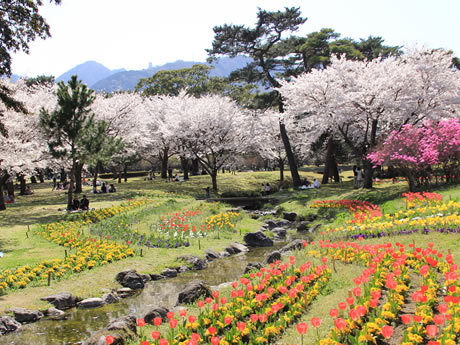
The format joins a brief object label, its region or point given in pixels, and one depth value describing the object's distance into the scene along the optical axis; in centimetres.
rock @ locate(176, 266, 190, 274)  1361
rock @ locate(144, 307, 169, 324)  801
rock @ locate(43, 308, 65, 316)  988
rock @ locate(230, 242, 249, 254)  1646
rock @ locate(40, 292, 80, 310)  1028
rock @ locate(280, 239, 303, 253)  1343
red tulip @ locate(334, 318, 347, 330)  500
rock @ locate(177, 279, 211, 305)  920
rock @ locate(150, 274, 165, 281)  1286
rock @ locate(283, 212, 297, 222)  2378
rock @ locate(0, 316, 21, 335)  872
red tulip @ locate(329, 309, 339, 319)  535
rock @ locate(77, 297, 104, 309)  1050
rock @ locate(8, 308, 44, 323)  935
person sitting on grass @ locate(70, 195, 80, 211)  2572
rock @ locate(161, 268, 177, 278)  1314
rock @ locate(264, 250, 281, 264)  1195
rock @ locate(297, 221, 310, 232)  2031
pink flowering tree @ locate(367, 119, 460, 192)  1831
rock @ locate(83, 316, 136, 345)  669
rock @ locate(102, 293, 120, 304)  1082
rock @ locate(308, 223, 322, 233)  1955
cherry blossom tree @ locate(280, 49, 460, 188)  2488
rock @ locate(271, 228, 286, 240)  1931
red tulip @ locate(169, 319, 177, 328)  582
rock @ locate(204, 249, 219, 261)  1508
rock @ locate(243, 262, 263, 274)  1160
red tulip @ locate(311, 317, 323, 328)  506
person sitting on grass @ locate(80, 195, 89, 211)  2530
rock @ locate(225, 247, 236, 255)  1613
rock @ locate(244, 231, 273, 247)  1750
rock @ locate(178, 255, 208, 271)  1403
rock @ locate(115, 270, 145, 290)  1198
